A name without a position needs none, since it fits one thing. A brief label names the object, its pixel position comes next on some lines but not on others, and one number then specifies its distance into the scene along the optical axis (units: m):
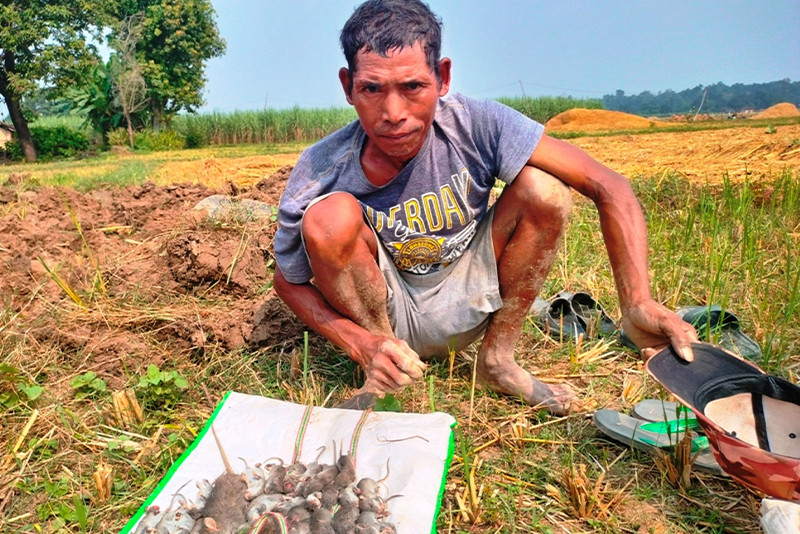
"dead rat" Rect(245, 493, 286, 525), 1.55
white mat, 1.60
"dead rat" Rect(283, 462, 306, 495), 1.64
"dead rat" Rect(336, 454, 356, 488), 1.63
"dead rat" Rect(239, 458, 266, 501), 1.63
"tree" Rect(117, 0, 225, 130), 33.66
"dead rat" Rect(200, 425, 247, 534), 1.50
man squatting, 1.92
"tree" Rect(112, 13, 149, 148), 27.70
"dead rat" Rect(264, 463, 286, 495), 1.64
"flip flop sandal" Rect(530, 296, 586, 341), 2.70
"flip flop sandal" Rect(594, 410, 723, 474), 1.78
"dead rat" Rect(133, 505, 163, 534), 1.53
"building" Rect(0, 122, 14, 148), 28.56
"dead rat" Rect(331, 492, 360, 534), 1.48
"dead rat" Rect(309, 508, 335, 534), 1.46
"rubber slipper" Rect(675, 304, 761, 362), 2.39
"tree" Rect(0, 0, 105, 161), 25.22
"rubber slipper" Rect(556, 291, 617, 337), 2.69
